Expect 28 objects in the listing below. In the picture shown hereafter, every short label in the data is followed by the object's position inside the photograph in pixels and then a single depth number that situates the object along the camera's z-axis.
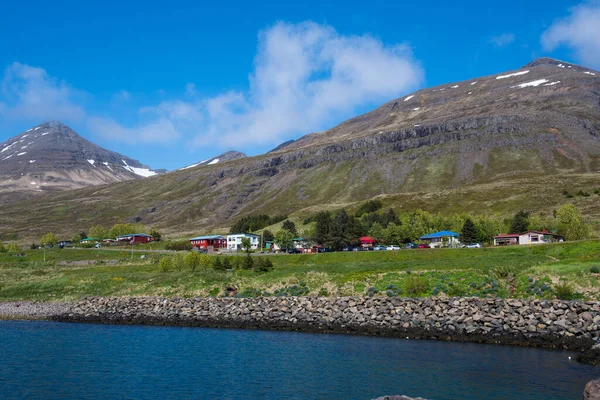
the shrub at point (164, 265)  86.92
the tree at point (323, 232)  130.25
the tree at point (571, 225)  102.75
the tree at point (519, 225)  122.62
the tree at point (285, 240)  138.12
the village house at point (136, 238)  184.00
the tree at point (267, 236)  161.32
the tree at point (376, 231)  140.88
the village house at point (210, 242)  166.36
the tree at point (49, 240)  178.70
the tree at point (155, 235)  191.51
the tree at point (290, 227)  166.04
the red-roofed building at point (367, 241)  136.50
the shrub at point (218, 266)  82.30
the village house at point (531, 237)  110.08
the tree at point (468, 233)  119.69
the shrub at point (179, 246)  149.27
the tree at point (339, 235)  129.12
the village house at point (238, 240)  161.59
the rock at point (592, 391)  24.47
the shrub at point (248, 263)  80.75
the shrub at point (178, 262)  89.12
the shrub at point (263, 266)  75.44
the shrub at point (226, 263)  83.56
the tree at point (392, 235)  134.12
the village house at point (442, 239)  124.81
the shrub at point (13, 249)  143.44
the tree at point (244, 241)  141.57
